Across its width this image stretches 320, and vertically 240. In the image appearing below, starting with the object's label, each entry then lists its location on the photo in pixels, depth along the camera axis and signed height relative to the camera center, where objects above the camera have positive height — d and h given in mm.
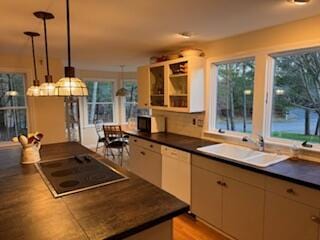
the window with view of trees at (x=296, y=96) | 2277 +42
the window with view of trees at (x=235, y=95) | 2844 +67
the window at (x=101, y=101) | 6703 +3
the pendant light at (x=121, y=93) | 6266 +220
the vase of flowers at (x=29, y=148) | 2172 -448
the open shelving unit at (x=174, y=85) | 3105 +242
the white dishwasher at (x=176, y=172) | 2768 -910
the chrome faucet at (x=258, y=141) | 2541 -462
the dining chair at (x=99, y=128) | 6523 -767
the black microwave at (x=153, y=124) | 3880 -393
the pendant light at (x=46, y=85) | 1945 +144
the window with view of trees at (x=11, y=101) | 4031 +10
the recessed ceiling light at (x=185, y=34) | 2633 +776
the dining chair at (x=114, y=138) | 5301 -873
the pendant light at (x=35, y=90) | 2180 +109
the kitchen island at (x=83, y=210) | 1092 -612
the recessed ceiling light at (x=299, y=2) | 1712 +743
